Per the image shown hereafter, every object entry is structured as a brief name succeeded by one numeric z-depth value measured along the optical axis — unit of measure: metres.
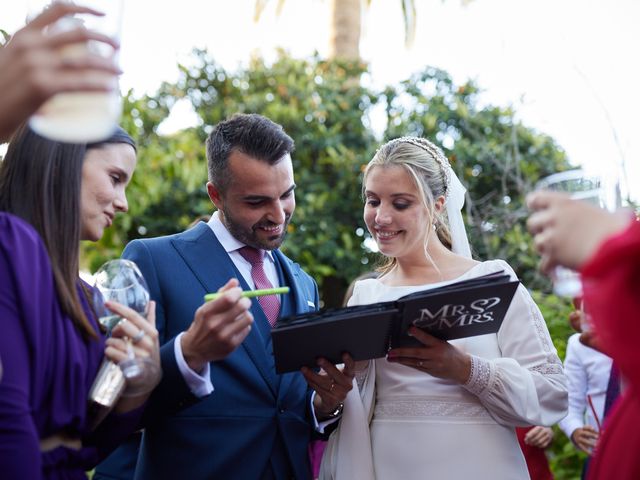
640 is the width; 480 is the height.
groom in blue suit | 2.69
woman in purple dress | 1.61
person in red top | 1.36
